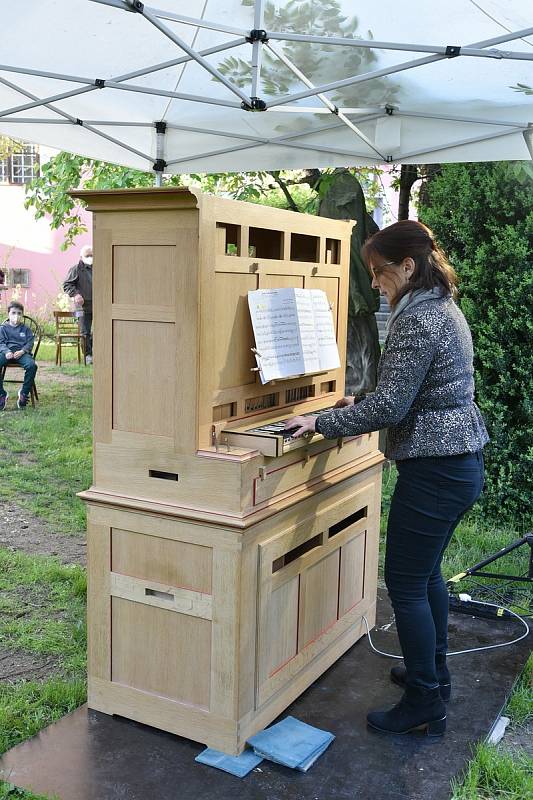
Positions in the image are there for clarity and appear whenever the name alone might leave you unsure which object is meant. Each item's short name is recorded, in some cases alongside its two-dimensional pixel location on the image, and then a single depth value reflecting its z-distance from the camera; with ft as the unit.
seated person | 30.91
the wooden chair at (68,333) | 39.86
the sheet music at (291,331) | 10.36
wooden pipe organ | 9.28
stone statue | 22.63
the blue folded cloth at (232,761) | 9.27
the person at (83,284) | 36.81
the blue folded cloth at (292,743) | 9.42
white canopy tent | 13.44
